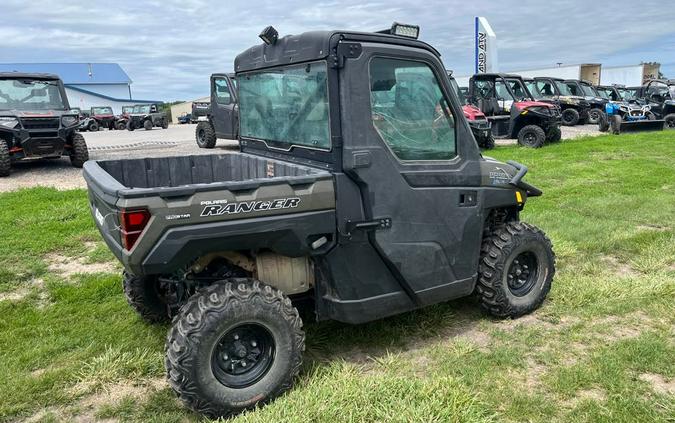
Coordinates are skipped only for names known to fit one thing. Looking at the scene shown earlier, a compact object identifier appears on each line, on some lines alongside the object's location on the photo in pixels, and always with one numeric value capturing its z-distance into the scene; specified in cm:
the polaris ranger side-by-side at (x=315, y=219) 282
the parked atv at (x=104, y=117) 3372
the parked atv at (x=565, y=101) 2184
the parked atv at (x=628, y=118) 1809
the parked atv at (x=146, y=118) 3188
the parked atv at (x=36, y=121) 1110
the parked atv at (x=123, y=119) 3331
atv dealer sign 2034
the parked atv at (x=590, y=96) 2256
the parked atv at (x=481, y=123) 1359
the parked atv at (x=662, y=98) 2034
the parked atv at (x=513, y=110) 1514
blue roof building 5806
